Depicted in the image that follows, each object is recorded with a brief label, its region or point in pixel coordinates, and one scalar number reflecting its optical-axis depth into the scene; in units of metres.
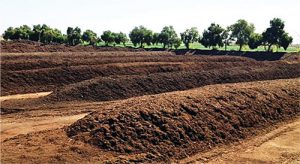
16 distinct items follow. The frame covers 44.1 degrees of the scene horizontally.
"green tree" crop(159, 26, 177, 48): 95.69
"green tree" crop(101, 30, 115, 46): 96.31
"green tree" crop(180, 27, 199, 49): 96.69
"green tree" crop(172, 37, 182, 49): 96.69
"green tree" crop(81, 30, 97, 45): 93.56
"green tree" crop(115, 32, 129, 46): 98.62
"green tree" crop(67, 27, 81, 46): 89.50
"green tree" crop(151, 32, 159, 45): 96.94
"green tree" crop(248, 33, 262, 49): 79.31
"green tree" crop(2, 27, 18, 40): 81.50
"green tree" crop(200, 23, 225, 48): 86.06
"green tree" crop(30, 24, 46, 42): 82.69
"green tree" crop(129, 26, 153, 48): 97.88
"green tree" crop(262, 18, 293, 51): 74.00
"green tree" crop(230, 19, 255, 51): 83.00
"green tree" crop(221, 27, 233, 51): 85.64
